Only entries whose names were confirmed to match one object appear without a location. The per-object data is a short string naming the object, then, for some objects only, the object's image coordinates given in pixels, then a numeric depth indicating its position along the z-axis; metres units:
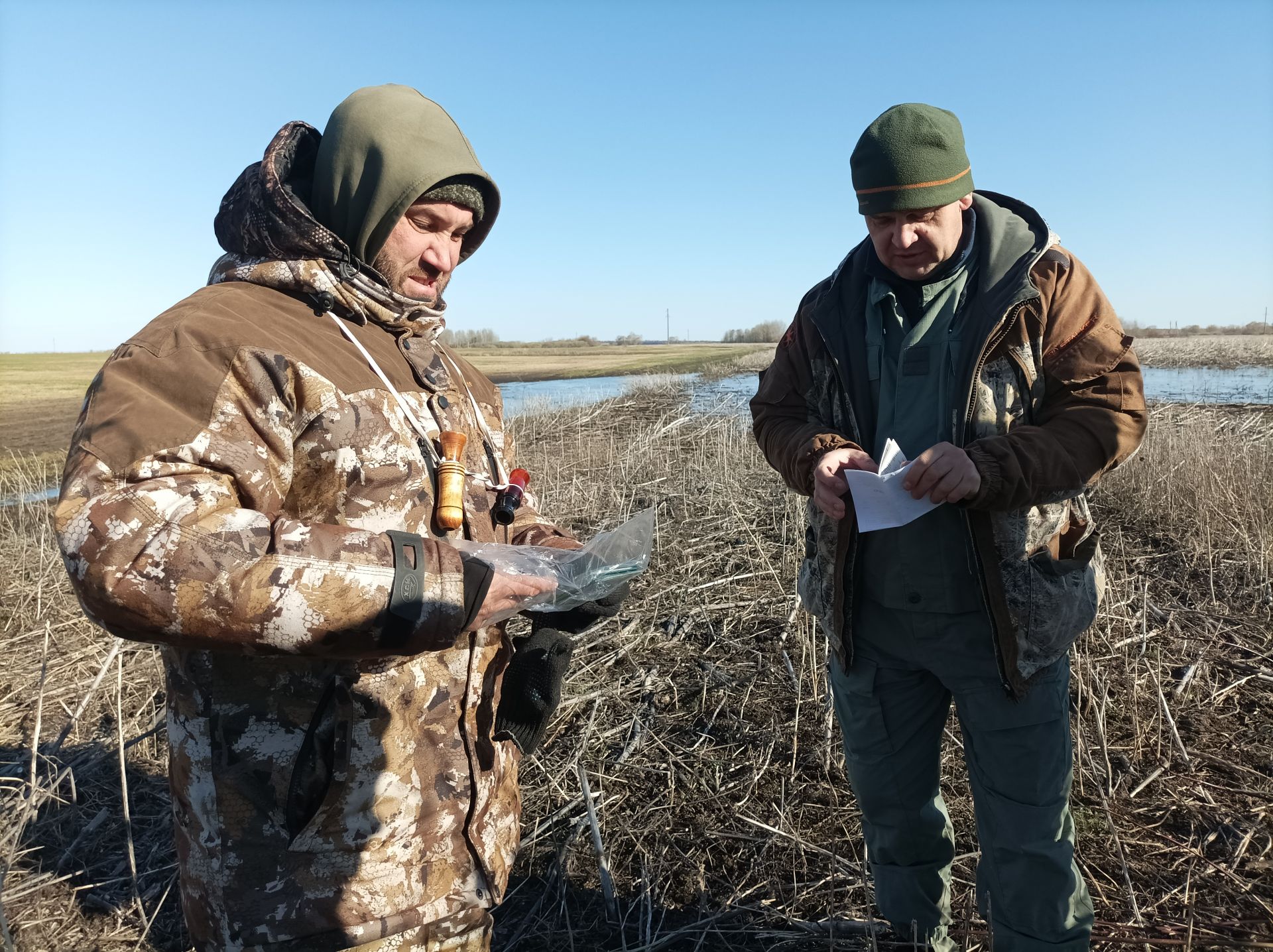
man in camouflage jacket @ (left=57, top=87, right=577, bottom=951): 1.18
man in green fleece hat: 2.04
